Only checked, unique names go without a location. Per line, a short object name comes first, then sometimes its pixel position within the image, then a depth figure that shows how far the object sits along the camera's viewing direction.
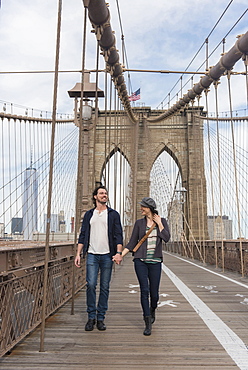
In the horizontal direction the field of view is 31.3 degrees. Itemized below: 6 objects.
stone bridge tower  29.20
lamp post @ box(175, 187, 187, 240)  21.11
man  3.53
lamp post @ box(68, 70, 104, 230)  7.61
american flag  21.98
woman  3.41
